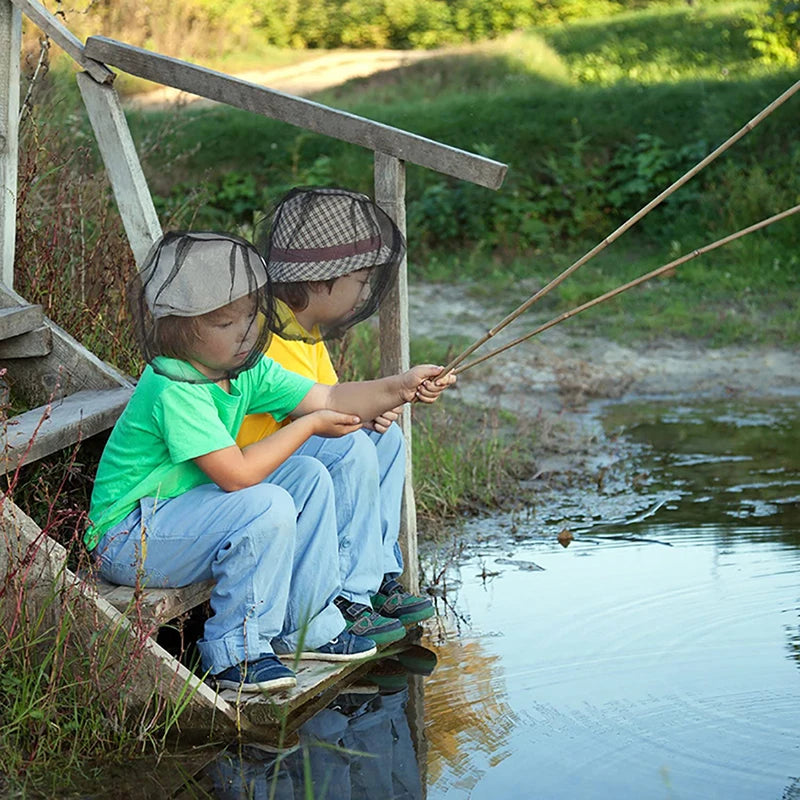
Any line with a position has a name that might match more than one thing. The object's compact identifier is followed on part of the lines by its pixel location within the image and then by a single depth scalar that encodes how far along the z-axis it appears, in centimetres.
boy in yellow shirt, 393
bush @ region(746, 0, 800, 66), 1472
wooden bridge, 343
